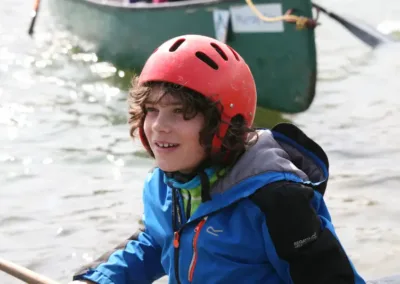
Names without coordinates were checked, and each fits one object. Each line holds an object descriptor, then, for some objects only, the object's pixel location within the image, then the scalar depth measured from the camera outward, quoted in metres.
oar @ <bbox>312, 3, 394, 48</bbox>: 14.21
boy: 3.95
